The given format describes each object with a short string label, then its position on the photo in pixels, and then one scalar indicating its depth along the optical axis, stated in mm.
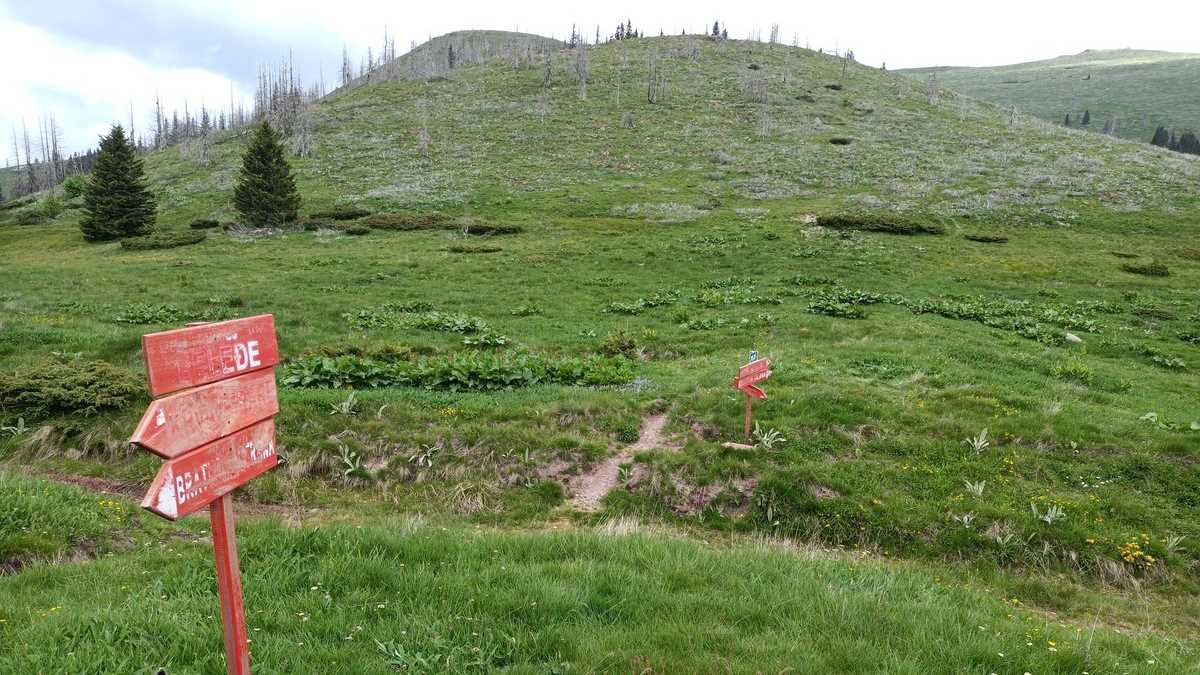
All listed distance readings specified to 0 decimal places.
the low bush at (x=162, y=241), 40812
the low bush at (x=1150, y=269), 30188
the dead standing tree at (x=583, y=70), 97762
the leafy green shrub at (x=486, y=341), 18283
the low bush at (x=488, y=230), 41562
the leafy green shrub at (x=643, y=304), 23375
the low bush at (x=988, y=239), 37691
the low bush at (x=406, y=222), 43500
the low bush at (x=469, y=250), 35188
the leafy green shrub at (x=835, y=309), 21312
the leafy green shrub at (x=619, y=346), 18047
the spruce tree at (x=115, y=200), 47094
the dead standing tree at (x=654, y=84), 93312
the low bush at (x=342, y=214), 47269
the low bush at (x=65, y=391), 12523
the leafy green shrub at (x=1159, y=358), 17531
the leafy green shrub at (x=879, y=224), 39000
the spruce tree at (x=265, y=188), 46031
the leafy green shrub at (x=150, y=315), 20188
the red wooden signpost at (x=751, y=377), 11109
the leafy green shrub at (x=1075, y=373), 15047
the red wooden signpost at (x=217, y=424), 3502
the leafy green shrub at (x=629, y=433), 12203
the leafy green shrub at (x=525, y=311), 22844
